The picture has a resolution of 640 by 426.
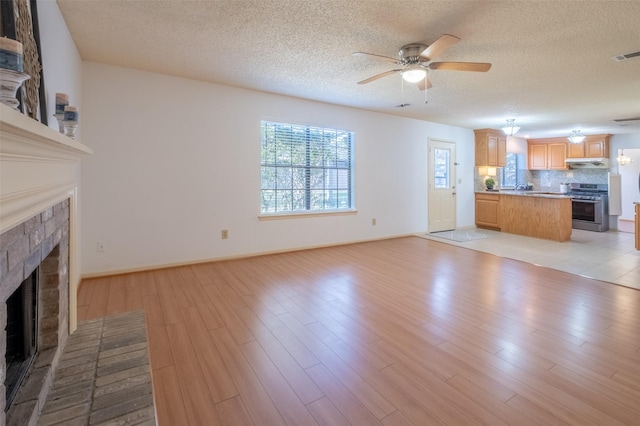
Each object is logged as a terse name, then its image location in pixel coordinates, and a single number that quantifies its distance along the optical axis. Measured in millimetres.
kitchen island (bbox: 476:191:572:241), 5676
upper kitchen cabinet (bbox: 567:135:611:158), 7505
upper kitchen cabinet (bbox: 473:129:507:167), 7207
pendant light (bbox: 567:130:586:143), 6922
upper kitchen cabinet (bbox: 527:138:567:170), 8109
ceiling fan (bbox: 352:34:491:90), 2602
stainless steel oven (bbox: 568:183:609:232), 6863
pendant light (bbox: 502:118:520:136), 5840
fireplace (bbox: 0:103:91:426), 868
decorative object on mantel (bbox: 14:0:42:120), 1401
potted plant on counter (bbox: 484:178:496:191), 7496
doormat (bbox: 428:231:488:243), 5863
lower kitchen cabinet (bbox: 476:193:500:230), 6895
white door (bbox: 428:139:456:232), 6609
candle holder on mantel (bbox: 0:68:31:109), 932
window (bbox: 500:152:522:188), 8568
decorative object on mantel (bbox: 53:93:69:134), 1779
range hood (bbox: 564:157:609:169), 7492
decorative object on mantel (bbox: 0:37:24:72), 915
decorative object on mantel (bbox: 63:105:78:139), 1790
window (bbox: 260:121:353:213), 4621
